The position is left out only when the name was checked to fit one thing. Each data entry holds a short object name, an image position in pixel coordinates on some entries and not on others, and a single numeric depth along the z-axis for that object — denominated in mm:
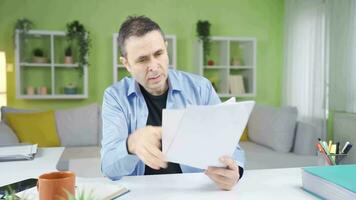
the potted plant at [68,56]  3910
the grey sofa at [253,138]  3045
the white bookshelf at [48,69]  3771
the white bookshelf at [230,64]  4258
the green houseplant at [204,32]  4160
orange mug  807
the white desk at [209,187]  986
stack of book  869
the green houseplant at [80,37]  3871
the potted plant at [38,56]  3836
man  1007
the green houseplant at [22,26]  3706
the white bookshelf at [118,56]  3936
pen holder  1285
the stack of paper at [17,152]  1588
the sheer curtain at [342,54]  3283
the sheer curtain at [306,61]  3723
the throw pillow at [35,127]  3402
